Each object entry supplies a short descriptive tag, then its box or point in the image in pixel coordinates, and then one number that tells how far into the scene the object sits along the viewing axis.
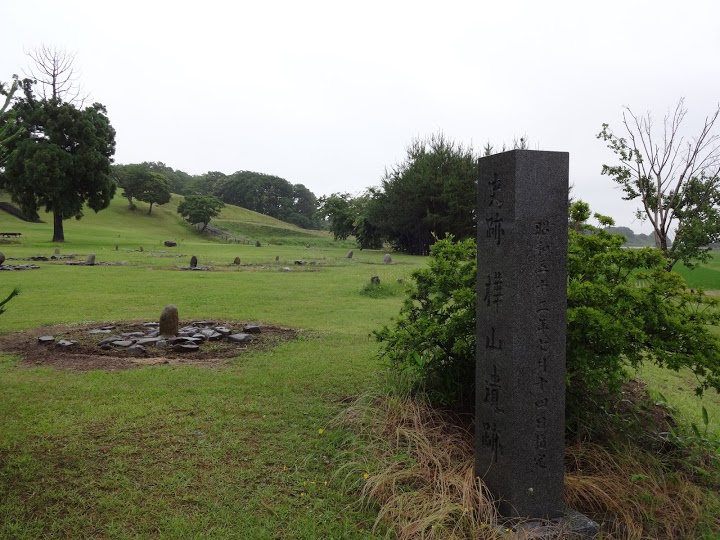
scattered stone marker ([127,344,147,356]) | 7.67
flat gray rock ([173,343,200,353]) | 7.89
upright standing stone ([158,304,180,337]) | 8.49
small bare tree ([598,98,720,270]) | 15.88
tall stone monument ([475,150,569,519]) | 3.26
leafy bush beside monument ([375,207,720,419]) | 4.17
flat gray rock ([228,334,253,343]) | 8.55
